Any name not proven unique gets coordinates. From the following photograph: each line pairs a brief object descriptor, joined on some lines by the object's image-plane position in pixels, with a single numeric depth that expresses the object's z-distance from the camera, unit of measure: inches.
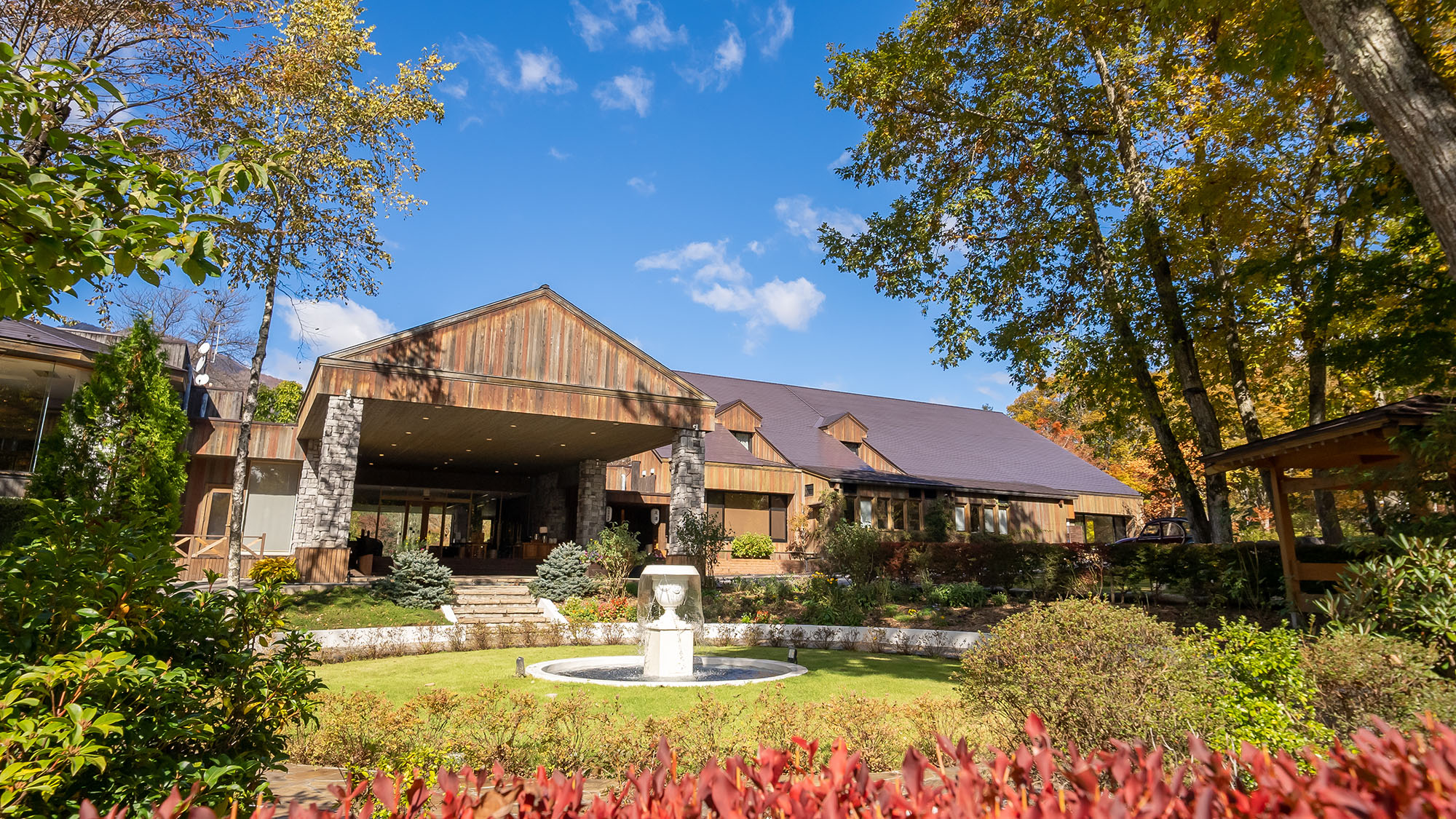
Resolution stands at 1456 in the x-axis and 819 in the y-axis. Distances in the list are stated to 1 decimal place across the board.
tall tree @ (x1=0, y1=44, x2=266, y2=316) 121.5
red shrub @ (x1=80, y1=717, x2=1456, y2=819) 72.4
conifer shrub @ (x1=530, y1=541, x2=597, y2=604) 765.3
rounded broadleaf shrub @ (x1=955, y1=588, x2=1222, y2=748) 194.3
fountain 443.5
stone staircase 691.6
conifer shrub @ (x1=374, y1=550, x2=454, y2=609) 688.4
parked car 1014.4
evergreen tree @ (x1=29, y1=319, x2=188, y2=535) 676.1
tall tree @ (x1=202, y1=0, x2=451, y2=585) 715.4
